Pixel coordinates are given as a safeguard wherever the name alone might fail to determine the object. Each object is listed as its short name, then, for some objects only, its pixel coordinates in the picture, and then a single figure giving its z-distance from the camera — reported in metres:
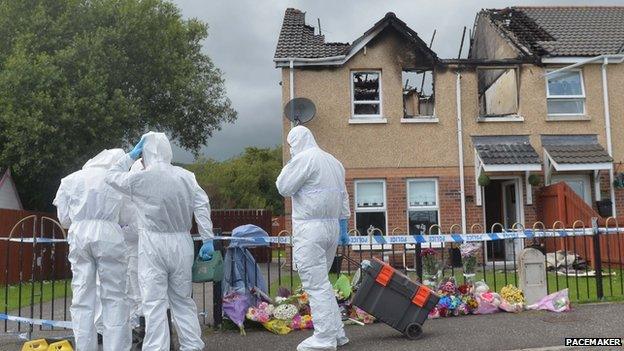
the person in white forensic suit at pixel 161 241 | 5.23
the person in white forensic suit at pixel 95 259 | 5.28
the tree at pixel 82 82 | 15.90
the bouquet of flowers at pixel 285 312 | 6.65
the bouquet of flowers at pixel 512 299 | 7.32
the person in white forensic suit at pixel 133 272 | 6.28
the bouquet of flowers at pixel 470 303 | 7.27
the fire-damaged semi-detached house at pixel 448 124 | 15.12
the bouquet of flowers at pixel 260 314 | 6.60
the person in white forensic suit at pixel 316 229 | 5.59
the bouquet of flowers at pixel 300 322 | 6.68
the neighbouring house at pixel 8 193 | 16.73
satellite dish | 14.62
